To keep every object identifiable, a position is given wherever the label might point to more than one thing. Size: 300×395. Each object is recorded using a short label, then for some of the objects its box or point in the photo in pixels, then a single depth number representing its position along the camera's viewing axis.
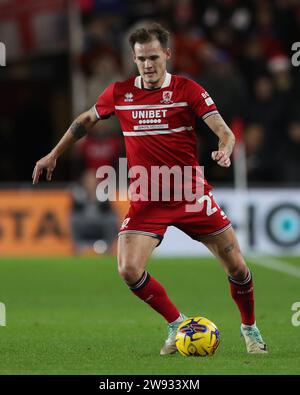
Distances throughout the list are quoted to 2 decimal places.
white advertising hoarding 36.19
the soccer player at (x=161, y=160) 16.73
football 16.61
